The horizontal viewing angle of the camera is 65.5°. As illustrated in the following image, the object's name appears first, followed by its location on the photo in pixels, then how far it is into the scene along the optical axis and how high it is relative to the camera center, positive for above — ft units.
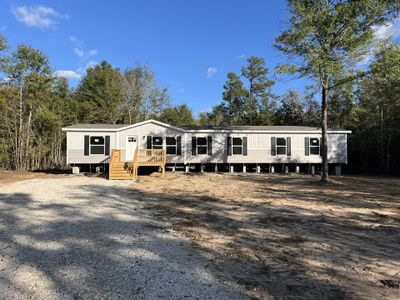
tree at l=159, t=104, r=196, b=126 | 121.90 +16.35
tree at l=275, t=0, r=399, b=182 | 44.70 +18.26
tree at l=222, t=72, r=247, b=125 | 119.34 +22.13
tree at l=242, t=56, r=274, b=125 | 116.78 +24.85
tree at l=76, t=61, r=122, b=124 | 109.09 +21.76
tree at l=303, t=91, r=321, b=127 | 103.86 +14.60
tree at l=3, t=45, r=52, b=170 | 77.15 +14.80
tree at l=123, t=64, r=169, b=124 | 114.62 +22.36
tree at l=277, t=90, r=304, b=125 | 108.37 +15.90
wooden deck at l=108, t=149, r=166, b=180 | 53.67 -1.31
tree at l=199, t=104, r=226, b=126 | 125.87 +17.52
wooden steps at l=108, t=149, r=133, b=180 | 52.95 -2.54
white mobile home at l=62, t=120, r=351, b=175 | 62.13 +2.43
